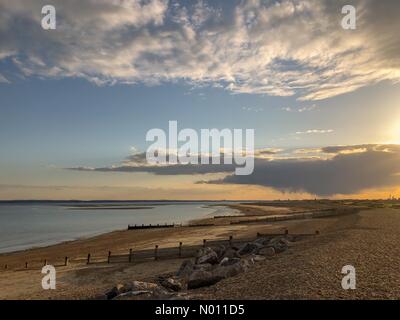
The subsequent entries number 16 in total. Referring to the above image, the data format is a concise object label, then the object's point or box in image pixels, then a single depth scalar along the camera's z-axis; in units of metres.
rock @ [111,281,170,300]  15.12
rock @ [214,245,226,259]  28.64
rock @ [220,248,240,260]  26.97
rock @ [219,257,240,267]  22.14
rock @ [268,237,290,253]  25.58
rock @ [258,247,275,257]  23.80
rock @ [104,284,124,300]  16.30
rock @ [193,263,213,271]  22.05
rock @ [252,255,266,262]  21.66
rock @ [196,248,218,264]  24.94
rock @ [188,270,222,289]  17.08
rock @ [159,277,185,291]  17.66
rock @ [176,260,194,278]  22.00
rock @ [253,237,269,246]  32.04
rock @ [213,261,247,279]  17.73
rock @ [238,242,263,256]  27.91
